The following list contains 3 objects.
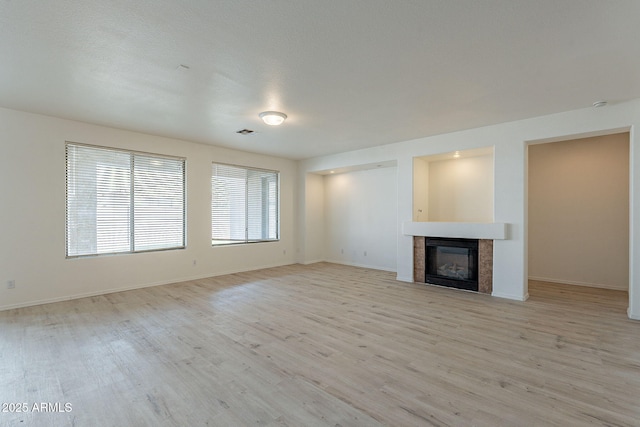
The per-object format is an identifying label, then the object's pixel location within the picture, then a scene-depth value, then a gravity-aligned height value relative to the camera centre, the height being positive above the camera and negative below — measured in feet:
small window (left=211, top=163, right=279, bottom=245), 20.98 +0.76
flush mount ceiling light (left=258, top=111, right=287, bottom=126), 13.46 +4.51
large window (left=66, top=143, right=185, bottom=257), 15.30 +0.73
